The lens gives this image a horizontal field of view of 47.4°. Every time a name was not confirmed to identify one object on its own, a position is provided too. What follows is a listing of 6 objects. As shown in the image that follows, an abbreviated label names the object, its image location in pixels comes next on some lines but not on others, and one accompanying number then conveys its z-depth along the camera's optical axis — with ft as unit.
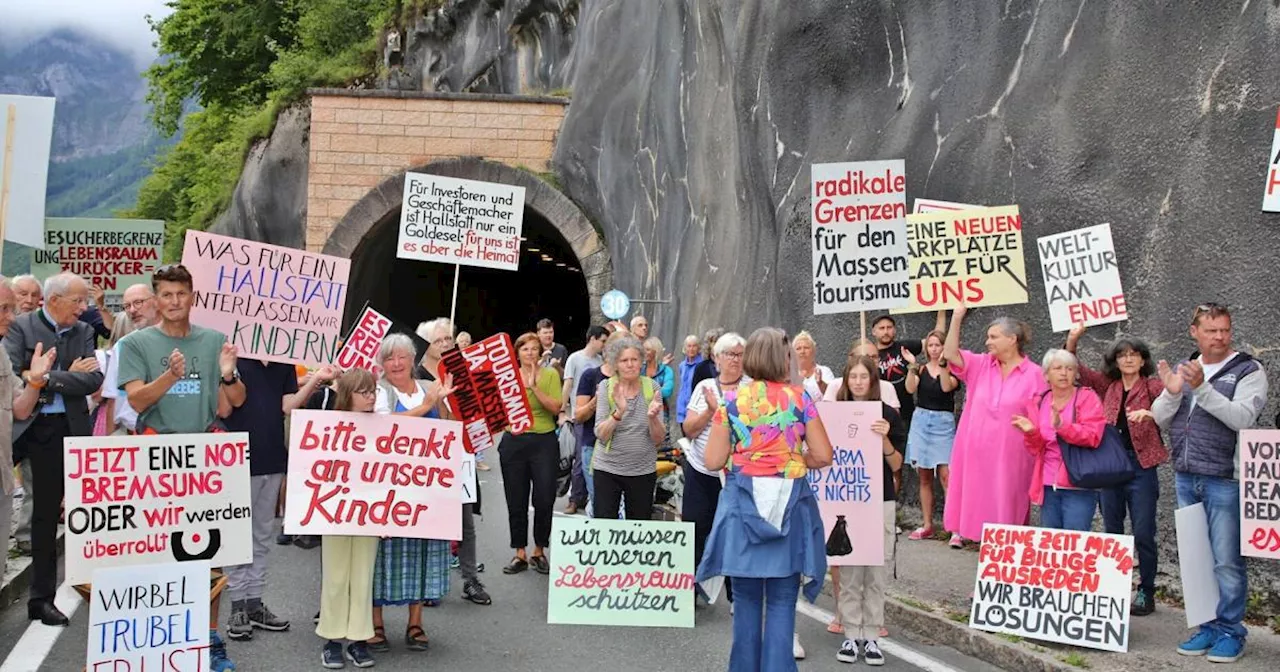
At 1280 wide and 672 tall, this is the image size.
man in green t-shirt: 23.16
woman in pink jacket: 27.86
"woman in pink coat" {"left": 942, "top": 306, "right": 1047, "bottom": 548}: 30.66
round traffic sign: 78.33
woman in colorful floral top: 21.15
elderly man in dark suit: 27.25
